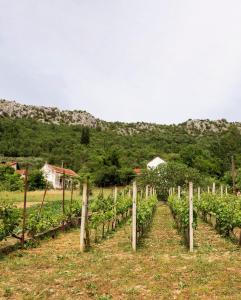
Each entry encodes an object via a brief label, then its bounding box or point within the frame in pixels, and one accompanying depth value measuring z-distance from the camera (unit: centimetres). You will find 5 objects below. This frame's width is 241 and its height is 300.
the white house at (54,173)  4213
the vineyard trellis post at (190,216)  729
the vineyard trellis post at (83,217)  740
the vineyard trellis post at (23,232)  765
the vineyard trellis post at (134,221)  736
